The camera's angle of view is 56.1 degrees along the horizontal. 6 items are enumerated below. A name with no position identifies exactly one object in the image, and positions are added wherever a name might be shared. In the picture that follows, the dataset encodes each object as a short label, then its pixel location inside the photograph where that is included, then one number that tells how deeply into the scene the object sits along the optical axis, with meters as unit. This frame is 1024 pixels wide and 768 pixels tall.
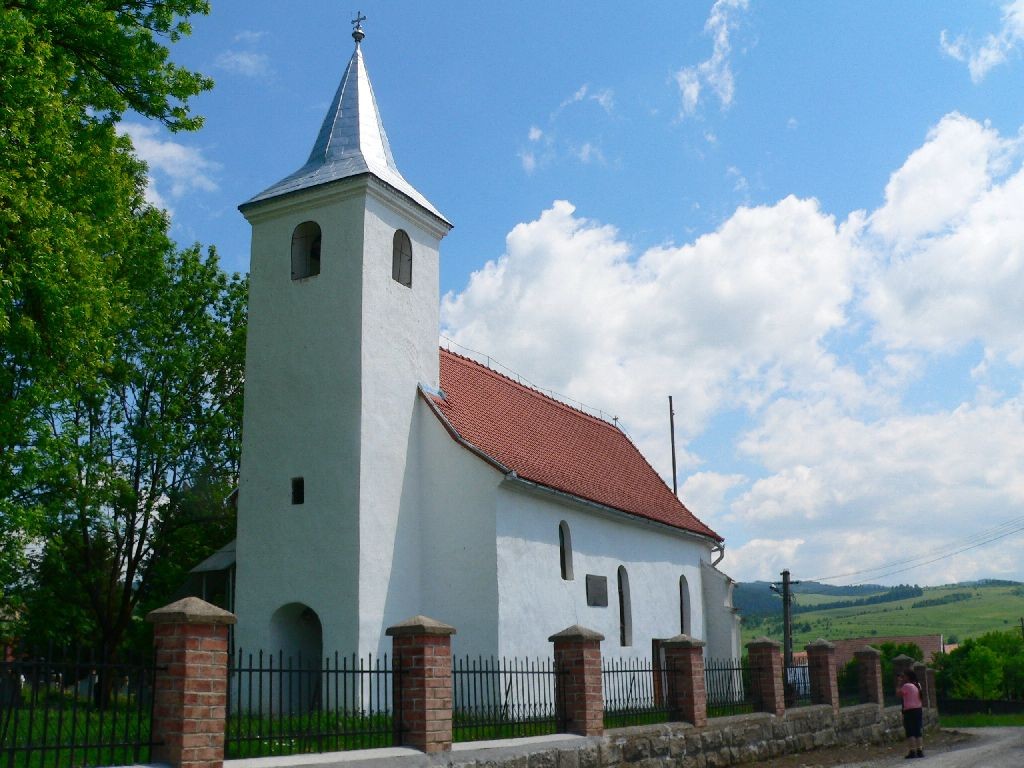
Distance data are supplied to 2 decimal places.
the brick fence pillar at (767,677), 16.28
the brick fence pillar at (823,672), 18.28
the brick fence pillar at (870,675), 20.50
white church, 16.36
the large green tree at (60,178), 12.54
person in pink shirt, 16.75
